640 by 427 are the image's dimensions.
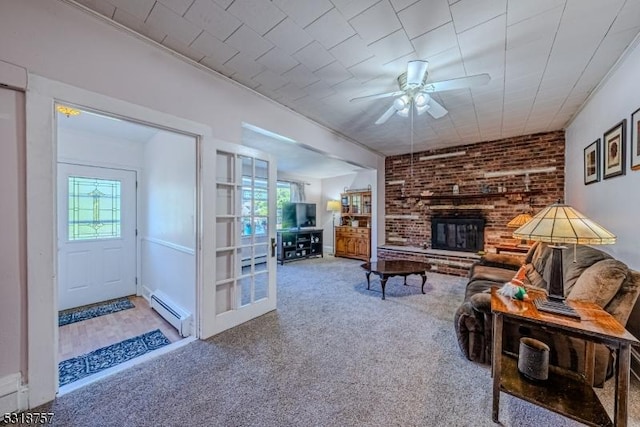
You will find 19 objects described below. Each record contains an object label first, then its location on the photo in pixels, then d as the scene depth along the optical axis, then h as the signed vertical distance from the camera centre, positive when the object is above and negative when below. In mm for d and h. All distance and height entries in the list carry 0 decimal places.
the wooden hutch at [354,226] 6694 -420
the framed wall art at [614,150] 2293 +595
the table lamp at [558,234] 1485 -132
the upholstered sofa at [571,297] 1642 -740
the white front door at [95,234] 3463 -354
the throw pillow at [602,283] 1640 -460
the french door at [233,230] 2480 -215
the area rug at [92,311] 3150 -1337
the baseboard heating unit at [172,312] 2678 -1180
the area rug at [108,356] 2113 -1350
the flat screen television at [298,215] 7078 -127
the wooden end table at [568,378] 1235 -870
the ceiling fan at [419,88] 2137 +1138
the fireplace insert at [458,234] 5012 -454
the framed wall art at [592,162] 2873 +589
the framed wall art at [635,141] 2024 +573
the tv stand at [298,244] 6398 -880
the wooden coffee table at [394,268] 3585 -851
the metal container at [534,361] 1564 -917
